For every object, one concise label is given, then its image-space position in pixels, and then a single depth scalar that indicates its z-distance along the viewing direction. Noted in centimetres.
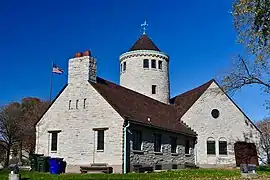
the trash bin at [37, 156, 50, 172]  2549
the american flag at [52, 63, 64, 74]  3222
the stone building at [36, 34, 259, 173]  2511
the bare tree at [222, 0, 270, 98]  1581
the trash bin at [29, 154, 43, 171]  2603
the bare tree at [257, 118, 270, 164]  5221
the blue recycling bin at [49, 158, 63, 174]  2480
